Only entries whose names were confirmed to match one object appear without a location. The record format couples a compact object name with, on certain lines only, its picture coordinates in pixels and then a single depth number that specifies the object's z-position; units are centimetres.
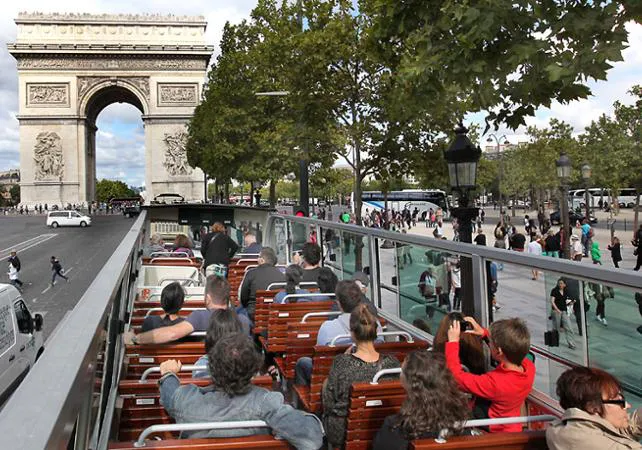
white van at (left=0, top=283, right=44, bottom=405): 888
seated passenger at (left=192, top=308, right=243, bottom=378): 404
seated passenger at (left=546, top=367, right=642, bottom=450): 243
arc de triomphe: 6519
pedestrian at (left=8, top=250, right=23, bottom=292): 2298
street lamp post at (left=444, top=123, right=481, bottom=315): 908
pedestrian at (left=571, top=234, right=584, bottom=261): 1922
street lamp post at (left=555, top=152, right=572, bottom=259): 2164
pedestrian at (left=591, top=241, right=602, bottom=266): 1905
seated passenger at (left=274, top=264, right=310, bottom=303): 673
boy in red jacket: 340
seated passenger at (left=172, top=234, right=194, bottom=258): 1312
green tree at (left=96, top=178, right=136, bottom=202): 18091
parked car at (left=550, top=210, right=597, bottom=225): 4809
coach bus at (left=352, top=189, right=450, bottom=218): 6956
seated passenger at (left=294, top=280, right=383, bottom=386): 502
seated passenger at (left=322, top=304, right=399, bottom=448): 372
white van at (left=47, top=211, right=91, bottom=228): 5178
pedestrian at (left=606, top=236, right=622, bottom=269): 2017
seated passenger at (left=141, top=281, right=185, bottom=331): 493
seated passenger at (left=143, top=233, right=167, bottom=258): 1316
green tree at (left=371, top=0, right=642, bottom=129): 627
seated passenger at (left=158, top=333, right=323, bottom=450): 295
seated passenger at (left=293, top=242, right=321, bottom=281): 749
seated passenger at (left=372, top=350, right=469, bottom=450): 280
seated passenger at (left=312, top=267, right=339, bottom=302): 718
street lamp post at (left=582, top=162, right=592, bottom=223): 2794
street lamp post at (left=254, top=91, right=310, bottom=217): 1783
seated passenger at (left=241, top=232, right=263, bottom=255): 1206
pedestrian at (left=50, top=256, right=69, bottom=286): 2266
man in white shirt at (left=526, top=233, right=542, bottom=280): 1581
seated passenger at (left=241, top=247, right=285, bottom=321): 768
